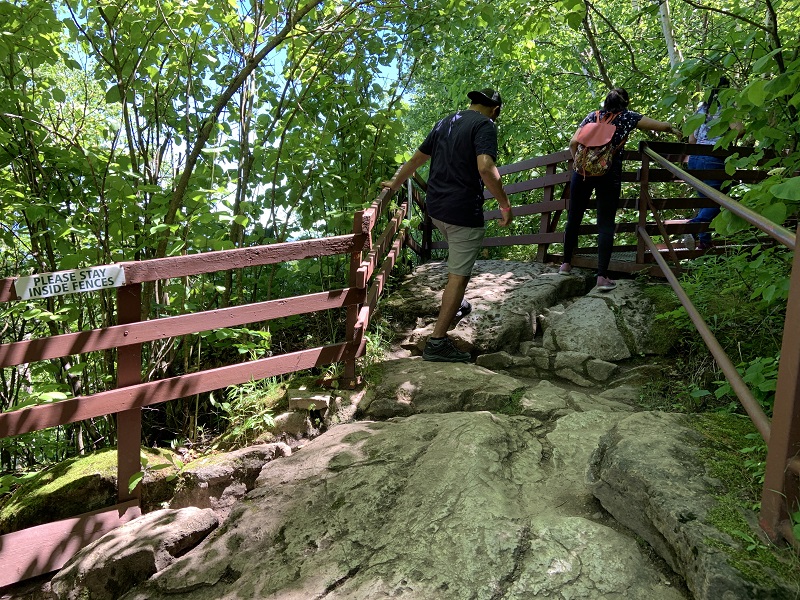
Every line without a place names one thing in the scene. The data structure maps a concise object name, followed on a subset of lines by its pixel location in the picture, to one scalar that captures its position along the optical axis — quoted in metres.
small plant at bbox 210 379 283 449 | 3.56
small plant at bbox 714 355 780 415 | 2.42
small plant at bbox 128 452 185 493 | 3.00
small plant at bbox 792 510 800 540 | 1.49
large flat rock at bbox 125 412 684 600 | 1.91
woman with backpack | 5.00
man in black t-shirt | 4.21
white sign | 2.71
